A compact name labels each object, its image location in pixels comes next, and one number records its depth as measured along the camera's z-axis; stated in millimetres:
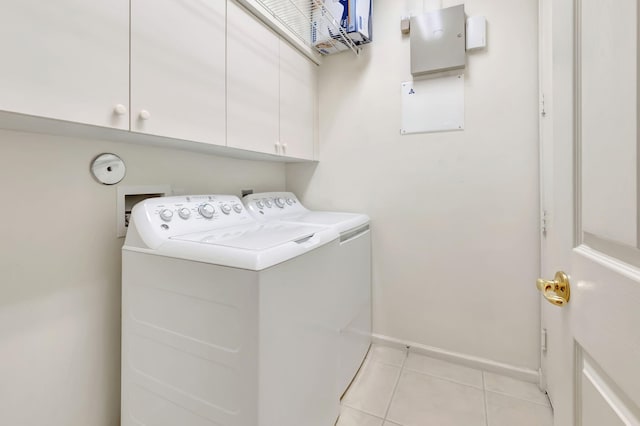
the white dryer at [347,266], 1464
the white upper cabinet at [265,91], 1321
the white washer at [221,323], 829
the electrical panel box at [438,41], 1664
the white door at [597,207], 415
